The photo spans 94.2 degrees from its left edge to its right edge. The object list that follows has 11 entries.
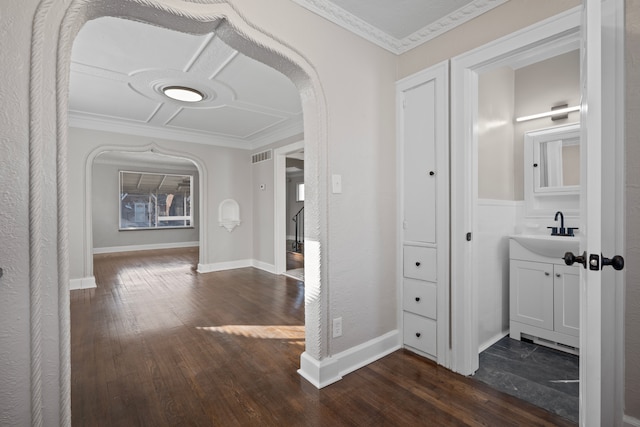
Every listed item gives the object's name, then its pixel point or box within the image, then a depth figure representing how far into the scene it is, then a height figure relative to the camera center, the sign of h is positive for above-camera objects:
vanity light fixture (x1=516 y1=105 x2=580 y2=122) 2.67 +0.89
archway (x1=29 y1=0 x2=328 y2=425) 1.09 +0.56
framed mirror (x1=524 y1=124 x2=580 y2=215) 2.74 +0.39
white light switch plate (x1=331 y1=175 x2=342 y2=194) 2.04 +0.19
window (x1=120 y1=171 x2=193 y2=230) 8.28 +0.34
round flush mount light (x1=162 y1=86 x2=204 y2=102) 3.39 +1.39
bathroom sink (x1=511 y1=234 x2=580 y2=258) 2.33 -0.28
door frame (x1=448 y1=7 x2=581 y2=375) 2.04 +0.03
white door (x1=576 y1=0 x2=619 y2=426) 1.00 -0.04
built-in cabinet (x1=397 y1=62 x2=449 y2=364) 2.17 +0.01
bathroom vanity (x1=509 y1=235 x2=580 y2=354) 2.36 -0.70
